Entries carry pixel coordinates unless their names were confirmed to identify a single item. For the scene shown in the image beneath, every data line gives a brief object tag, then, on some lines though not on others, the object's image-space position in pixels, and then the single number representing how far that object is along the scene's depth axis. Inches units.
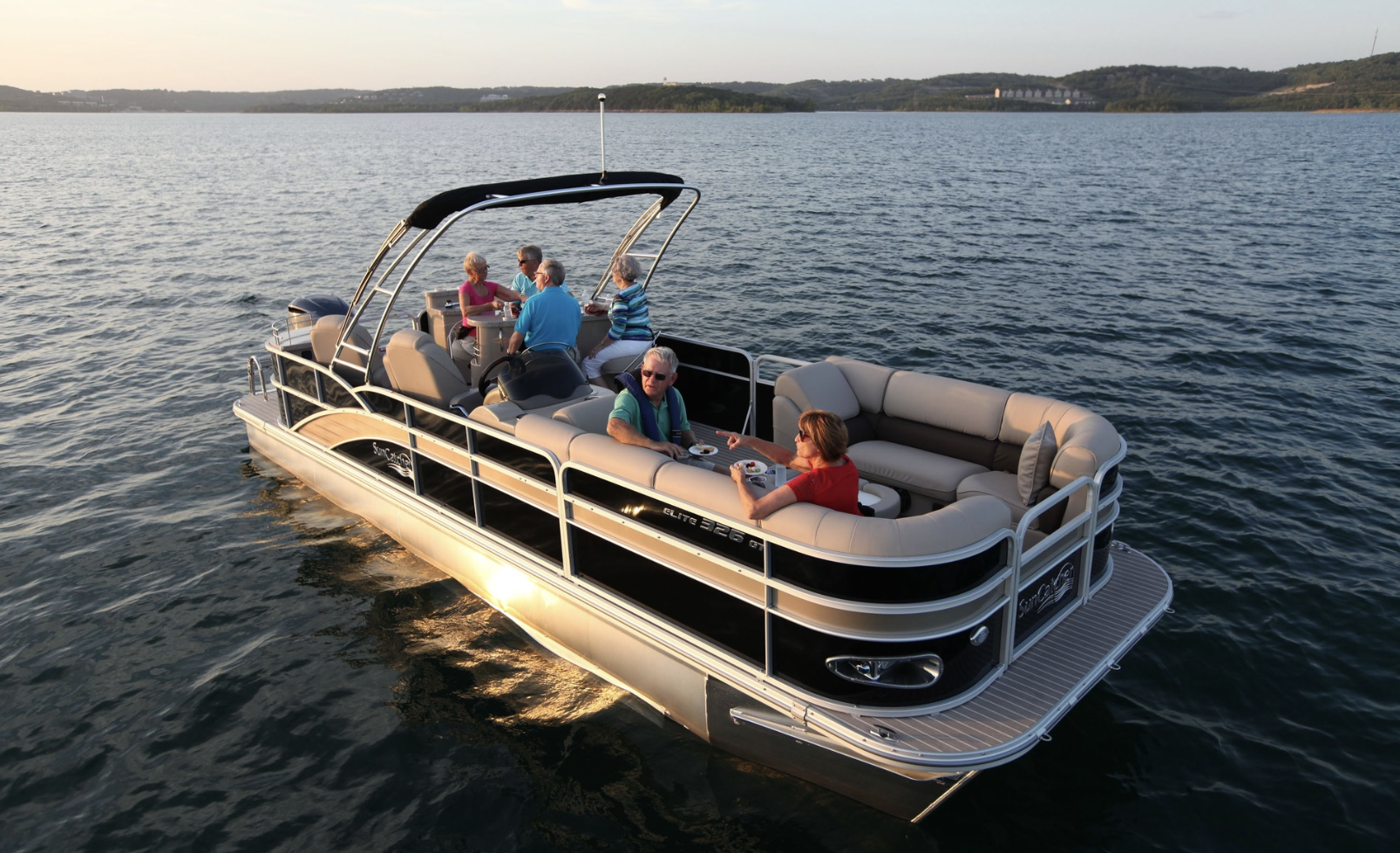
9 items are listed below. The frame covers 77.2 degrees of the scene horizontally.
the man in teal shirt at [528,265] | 331.3
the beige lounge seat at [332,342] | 297.6
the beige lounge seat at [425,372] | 265.7
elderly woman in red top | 175.8
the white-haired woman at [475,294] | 333.7
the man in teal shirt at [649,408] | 218.1
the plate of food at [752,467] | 197.2
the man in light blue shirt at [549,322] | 274.5
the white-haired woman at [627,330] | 314.8
